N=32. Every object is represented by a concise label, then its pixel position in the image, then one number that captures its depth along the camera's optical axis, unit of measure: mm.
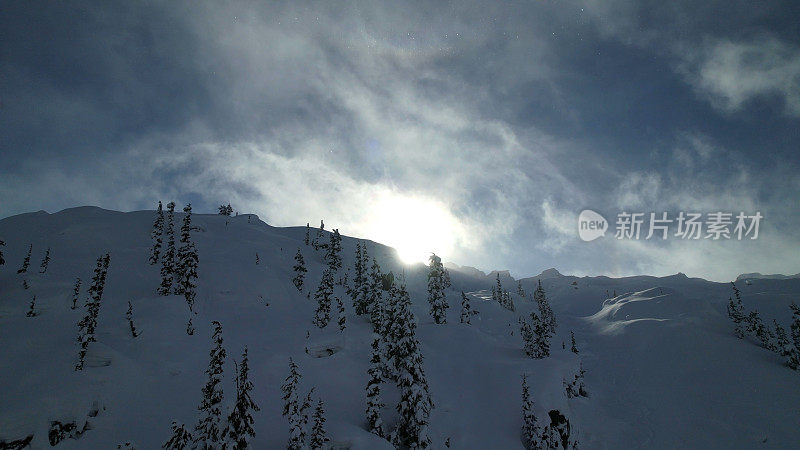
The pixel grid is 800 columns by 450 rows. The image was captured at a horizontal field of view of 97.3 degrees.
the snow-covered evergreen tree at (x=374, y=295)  46906
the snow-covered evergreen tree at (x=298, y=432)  18672
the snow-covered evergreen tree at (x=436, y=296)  57312
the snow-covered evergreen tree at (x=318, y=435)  19266
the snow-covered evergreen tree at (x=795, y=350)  45319
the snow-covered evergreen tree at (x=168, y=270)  45094
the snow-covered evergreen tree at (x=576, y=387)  35375
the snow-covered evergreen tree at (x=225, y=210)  131125
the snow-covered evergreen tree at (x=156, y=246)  57094
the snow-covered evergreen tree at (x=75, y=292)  34250
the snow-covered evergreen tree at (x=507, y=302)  129250
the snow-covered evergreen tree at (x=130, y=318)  29448
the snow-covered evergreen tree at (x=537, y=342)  45853
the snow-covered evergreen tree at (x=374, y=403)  23984
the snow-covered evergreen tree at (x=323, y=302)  45781
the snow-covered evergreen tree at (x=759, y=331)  56834
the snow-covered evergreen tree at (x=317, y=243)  104725
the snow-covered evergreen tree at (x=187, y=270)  43125
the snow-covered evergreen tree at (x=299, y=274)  65731
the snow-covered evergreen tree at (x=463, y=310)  62594
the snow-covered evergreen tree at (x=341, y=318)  42009
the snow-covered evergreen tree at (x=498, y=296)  134000
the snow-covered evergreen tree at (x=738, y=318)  63581
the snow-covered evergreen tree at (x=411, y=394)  24016
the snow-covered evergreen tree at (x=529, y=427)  26311
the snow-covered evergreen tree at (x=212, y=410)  15969
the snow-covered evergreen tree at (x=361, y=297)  54438
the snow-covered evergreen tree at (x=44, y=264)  46372
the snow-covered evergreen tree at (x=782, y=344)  46750
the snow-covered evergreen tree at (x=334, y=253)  87188
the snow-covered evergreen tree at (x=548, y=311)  93838
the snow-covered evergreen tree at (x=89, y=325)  21891
